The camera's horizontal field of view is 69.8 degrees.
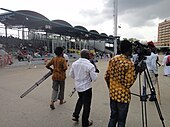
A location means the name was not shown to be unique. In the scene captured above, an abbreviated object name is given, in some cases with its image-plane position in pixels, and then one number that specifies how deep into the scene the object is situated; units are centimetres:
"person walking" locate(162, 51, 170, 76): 790
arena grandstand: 1502
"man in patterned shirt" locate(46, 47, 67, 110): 325
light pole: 2484
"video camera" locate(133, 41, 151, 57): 202
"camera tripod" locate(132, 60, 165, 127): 197
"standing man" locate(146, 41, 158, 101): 361
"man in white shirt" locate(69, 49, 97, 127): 242
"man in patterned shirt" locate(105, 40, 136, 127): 181
